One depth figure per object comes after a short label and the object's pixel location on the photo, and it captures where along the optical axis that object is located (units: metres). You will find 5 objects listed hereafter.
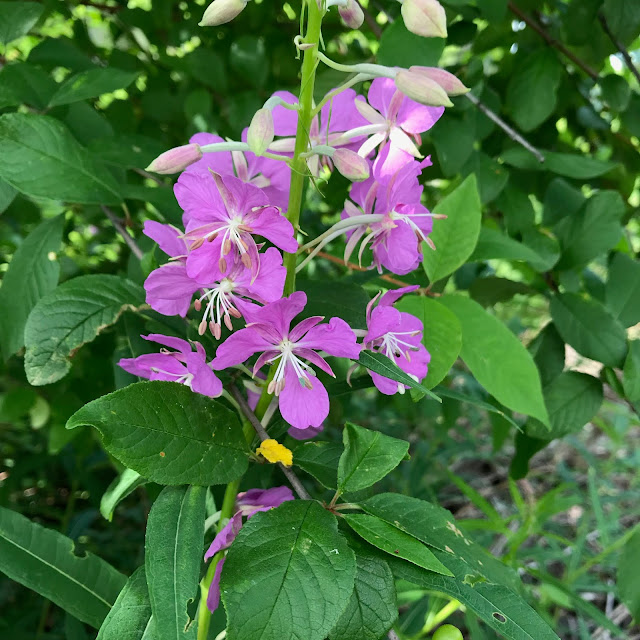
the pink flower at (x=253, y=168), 0.19
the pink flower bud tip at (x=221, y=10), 0.17
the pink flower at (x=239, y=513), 0.18
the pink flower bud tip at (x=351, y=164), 0.16
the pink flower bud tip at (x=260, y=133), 0.16
